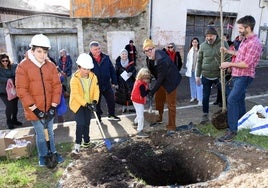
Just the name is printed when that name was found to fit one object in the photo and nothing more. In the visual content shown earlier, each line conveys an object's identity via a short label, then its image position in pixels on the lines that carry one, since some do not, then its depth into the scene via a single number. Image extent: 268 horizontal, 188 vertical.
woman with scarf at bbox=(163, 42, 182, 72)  8.16
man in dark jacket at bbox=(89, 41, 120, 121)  5.89
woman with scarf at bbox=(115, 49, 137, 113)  6.95
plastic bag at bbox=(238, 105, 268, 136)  5.25
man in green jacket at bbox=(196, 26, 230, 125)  5.66
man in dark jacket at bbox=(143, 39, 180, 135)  5.18
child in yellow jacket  4.61
